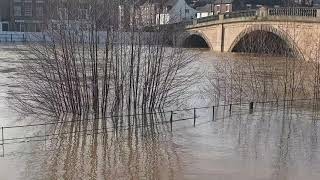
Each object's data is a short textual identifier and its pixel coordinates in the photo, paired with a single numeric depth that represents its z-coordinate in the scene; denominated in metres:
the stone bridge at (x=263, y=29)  40.23
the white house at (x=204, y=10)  108.99
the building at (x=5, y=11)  93.36
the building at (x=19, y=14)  90.19
